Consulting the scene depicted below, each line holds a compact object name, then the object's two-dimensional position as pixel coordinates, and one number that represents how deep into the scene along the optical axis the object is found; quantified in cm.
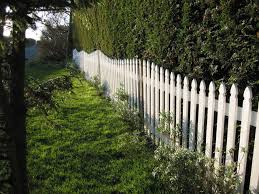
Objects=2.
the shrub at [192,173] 232
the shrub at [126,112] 434
